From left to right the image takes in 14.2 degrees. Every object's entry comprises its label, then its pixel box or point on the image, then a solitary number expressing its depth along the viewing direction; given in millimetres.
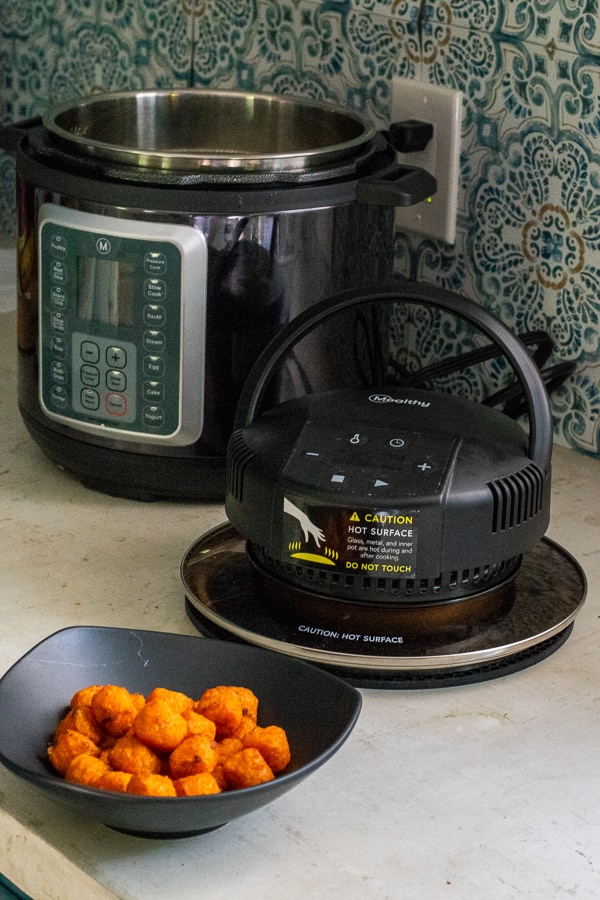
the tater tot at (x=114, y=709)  1298
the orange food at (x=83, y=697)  1315
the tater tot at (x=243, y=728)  1296
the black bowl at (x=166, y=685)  1236
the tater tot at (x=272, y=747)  1281
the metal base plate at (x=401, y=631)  1408
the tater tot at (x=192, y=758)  1263
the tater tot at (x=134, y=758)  1269
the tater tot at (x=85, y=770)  1259
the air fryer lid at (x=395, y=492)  1380
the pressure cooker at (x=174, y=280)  1538
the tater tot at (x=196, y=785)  1244
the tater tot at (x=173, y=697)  1289
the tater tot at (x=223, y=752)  1269
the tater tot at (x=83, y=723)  1299
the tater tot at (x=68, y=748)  1279
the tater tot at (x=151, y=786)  1242
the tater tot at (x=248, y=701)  1318
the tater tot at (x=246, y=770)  1261
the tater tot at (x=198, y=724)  1283
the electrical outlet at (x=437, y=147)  1748
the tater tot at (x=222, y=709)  1302
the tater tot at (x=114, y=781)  1252
